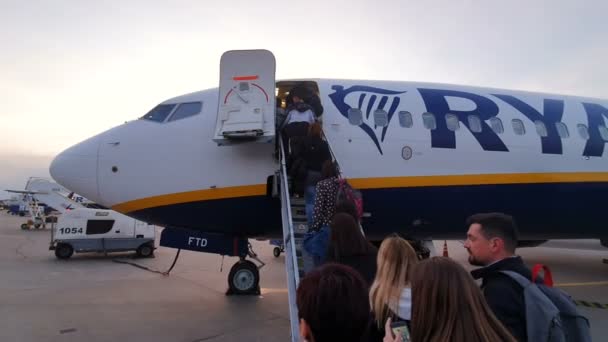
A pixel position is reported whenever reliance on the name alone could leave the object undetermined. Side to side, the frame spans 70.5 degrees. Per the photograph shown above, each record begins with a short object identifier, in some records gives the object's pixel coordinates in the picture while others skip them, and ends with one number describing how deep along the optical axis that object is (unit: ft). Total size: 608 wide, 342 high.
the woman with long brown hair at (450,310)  5.92
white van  53.78
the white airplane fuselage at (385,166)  25.73
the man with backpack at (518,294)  7.05
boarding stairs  15.81
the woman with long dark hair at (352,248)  11.75
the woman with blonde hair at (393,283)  8.53
